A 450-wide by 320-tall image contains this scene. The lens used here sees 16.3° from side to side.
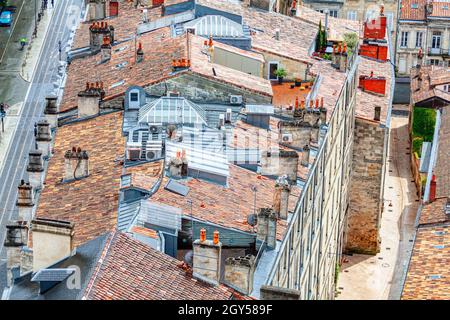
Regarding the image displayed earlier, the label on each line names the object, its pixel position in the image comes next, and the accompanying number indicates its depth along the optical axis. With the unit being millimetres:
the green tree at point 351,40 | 121819
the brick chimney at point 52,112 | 100062
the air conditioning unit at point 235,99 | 99438
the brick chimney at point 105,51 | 112750
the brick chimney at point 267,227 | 77188
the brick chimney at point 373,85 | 128875
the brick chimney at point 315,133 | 97694
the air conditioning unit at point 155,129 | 91762
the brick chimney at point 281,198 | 82875
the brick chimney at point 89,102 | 99875
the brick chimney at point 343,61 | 115625
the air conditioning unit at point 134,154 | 87312
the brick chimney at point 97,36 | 116125
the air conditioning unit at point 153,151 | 86875
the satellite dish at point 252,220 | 79500
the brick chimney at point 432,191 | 111444
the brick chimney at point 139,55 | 107312
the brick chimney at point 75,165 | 86938
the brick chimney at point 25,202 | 82125
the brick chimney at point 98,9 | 129225
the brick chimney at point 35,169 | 87625
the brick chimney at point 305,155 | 93188
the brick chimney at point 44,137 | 93688
